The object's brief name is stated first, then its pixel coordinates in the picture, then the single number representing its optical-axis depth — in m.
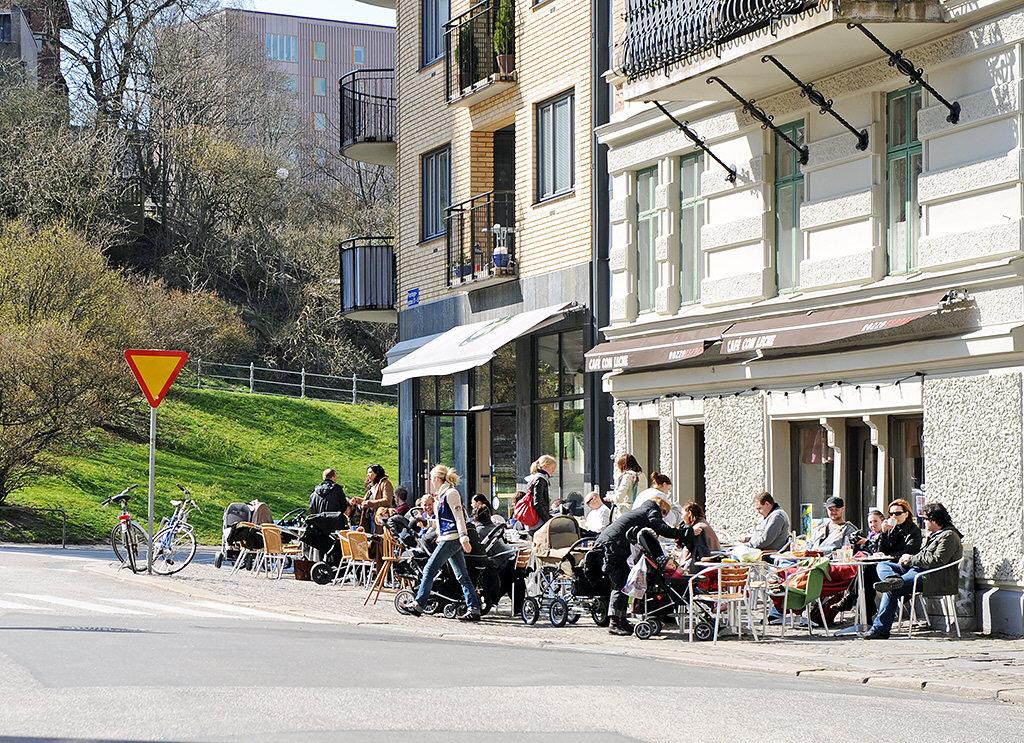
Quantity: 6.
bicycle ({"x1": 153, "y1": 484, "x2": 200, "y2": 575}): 26.83
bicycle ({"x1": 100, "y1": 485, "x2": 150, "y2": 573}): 25.93
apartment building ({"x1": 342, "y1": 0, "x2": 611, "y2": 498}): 26.56
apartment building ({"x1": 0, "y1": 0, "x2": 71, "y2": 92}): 62.31
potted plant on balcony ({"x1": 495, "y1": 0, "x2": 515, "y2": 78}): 28.97
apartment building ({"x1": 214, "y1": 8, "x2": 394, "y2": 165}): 118.25
